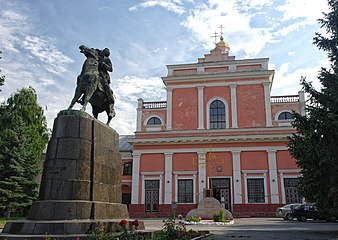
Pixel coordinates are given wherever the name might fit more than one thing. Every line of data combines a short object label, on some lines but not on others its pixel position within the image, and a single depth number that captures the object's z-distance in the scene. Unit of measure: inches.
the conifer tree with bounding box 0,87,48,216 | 875.4
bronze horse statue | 334.6
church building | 949.2
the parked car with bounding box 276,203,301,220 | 801.7
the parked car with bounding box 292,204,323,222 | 776.9
